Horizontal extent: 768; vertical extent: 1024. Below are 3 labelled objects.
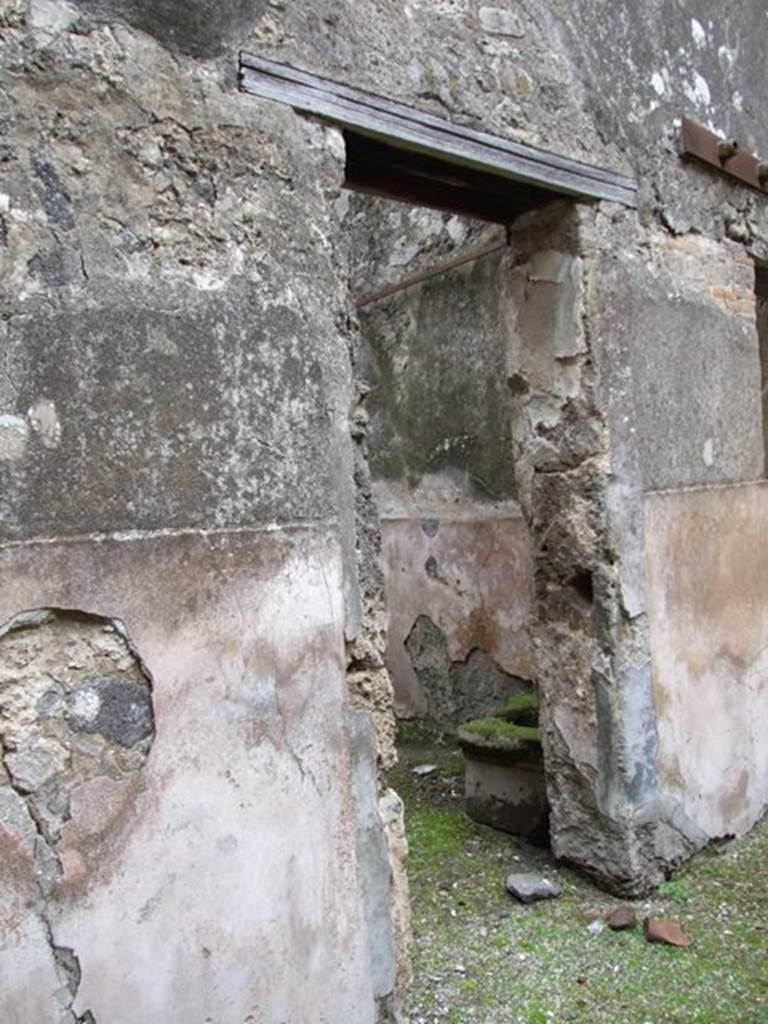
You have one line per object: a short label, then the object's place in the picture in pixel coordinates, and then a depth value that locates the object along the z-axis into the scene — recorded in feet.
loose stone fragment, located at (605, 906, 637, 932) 9.78
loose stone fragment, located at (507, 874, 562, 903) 10.43
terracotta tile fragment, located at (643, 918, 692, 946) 9.47
